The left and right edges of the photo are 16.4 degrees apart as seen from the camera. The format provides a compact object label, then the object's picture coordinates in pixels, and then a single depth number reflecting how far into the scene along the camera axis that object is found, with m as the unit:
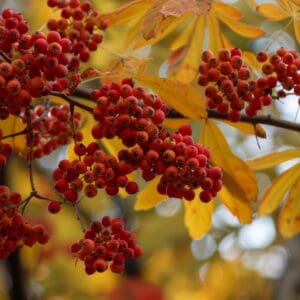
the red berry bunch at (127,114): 0.76
